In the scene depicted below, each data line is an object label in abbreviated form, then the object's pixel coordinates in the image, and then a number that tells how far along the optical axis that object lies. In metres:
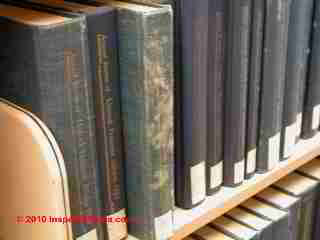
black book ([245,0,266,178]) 0.76
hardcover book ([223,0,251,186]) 0.73
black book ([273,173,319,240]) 1.01
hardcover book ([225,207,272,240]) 0.89
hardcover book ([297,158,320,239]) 1.07
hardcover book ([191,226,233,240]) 0.88
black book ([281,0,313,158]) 0.85
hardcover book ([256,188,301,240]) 0.96
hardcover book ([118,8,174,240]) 0.59
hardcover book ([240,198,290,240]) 0.92
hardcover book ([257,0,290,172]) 0.79
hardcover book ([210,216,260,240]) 0.87
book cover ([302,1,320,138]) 0.91
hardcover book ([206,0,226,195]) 0.71
